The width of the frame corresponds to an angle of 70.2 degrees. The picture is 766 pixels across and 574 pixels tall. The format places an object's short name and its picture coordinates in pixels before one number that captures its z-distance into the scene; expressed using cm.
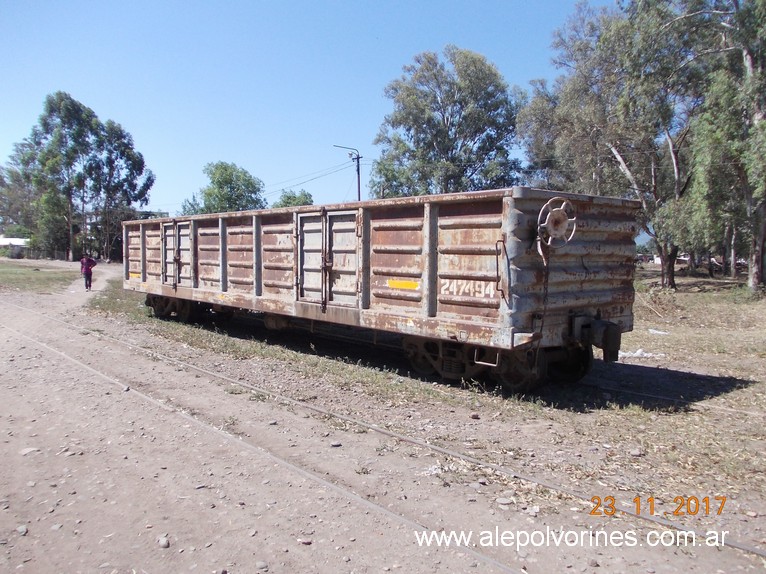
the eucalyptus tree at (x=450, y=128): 4128
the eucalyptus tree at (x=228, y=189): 5456
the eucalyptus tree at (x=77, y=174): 5469
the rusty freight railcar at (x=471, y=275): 647
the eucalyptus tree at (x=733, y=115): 2006
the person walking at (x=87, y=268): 2353
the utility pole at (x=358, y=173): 3553
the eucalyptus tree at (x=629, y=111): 2428
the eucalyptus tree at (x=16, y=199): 8400
